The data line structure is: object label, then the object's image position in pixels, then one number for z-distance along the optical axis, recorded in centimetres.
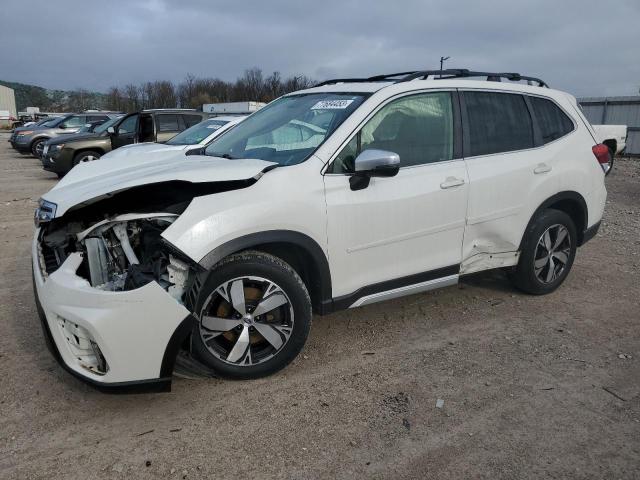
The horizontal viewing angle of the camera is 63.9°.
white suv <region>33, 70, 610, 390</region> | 277
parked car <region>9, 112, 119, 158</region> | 1962
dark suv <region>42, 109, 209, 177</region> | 1180
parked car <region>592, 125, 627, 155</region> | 1630
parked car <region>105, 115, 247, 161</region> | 765
